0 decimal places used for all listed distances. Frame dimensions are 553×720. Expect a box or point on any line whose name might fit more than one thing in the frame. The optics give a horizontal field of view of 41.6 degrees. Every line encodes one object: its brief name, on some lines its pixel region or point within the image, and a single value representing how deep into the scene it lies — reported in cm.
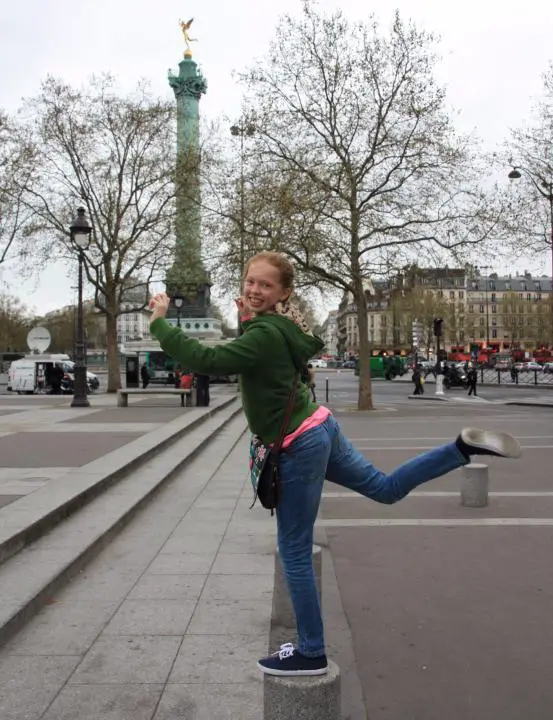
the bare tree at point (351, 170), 2286
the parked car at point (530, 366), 7529
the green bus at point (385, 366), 6512
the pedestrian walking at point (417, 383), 3591
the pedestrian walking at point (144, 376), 3947
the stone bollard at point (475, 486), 754
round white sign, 2620
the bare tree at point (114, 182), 3131
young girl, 281
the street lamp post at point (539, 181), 2906
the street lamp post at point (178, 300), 2536
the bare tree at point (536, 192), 2906
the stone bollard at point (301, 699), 266
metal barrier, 4753
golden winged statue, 6412
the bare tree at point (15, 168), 2998
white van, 3528
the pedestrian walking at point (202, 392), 2142
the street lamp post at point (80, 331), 2055
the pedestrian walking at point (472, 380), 3456
